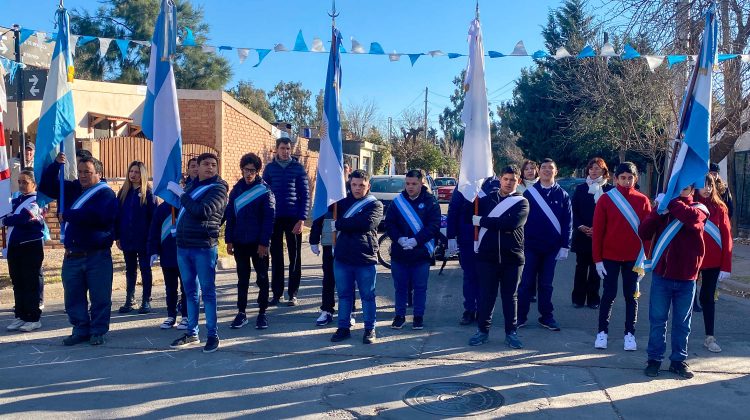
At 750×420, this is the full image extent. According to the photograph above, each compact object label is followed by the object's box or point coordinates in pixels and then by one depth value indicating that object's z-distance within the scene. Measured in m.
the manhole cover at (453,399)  4.65
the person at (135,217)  7.34
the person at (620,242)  6.15
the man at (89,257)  6.17
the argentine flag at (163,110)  6.52
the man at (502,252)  6.12
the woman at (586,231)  7.82
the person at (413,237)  6.75
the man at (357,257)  6.33
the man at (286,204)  7.61
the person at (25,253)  6.72
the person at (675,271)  5.34
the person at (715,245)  6.11
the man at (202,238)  5.94
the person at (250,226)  6.67
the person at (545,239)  6.93
